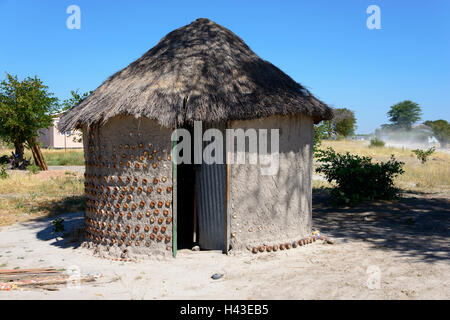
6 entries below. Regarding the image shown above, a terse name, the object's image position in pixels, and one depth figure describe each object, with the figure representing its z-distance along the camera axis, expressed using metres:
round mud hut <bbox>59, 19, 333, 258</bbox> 5.73
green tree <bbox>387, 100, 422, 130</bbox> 59.75
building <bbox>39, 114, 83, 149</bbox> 37.06
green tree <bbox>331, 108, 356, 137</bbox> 42.78
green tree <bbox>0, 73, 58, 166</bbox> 17.38
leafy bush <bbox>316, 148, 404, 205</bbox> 10.07
